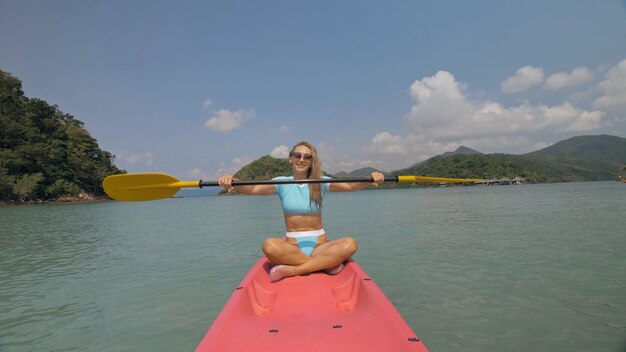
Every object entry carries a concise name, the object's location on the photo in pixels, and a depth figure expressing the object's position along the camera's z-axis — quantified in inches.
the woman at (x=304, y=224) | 145.3
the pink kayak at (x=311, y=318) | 94.4
